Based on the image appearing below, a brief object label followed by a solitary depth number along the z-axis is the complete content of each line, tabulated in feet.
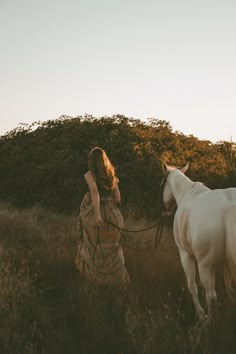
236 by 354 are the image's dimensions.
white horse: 13.26
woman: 18.31
